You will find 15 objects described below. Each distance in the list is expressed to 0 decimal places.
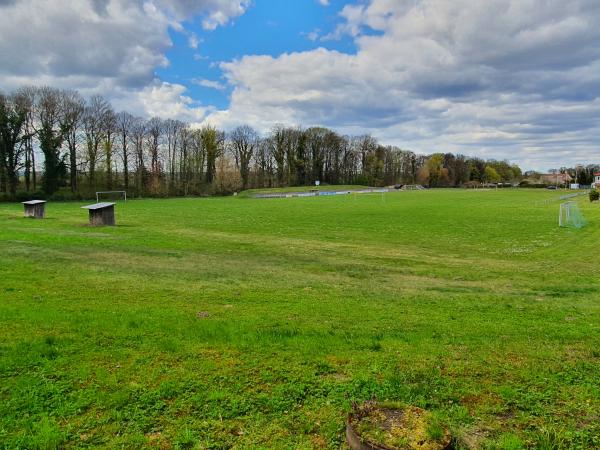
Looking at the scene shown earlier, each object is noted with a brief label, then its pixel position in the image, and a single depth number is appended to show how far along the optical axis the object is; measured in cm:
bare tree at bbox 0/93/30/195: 6291
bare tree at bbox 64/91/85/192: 6919
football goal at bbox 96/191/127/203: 7294
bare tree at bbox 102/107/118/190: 7544
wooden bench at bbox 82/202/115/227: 2491
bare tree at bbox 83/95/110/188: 7294
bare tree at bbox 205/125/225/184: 9512
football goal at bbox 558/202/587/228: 3022
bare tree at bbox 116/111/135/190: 8106
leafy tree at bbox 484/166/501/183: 17300
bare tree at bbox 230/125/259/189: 10556
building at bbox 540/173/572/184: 16898
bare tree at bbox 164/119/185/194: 9062
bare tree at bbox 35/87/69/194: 6681
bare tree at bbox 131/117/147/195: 8344
